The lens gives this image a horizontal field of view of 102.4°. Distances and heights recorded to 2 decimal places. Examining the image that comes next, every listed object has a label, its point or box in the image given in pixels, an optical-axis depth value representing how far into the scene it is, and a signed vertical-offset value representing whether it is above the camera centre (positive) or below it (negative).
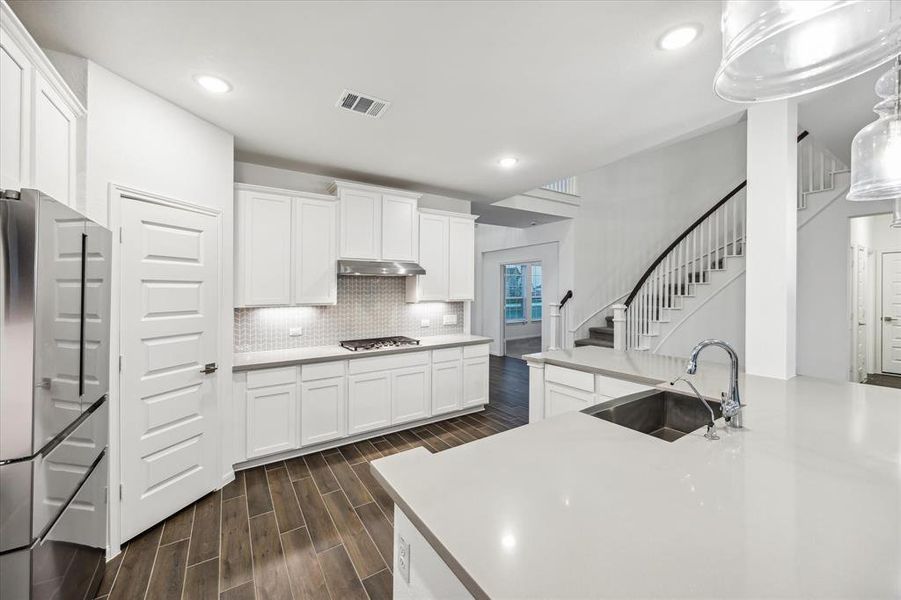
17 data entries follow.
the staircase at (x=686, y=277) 4.68 +0.38
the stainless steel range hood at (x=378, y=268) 3.49 +0.34
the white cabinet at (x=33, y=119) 1.28 +0.73
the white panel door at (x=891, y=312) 5.77 -0.10
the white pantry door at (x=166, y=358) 2.11 -0.38
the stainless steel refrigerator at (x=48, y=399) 1.13 -0.36
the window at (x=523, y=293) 9.37 +0.26
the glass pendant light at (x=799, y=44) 0.81 +0.64
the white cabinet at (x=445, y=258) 4.18 +0.53
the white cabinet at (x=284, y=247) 3.07 +0.48
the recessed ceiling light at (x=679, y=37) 1.70 +1.29
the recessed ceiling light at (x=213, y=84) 2.07 +1.27
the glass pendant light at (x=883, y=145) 1.45 +0.66
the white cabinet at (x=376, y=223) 3.58 +0.82
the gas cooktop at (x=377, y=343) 3.66 -0.44
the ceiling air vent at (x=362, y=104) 2.29 +1.30
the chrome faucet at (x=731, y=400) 1.40 -0.38
